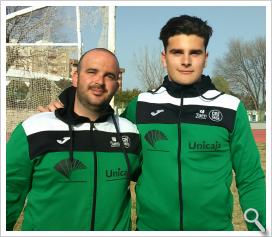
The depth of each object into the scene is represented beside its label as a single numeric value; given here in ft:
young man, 7.13
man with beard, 6.77
